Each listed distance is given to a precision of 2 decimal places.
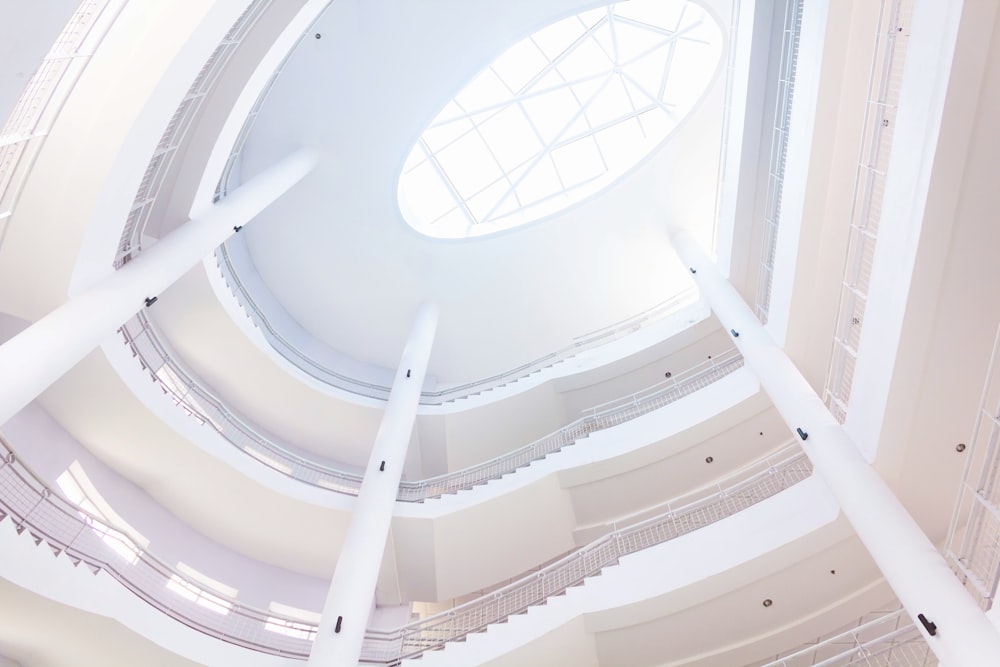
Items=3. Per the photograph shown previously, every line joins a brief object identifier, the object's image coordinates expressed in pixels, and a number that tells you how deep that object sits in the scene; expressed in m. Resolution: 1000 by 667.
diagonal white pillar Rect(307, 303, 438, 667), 10.08
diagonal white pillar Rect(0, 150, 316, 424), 7.62
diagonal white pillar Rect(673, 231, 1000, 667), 6.60
